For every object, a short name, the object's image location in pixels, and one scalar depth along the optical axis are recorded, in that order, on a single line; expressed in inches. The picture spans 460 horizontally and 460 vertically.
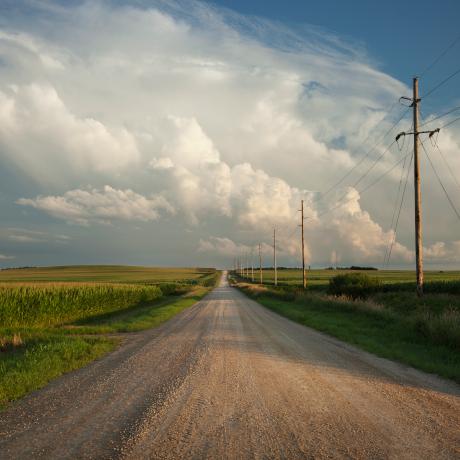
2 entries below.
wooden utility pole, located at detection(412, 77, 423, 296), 821.9
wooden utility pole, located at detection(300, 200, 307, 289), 1978.5
